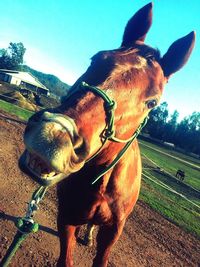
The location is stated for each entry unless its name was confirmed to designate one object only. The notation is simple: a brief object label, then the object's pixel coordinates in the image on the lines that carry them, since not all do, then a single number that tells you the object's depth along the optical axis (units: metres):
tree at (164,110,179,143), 69.58
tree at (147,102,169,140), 67.89
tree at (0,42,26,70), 80.18
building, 66.30
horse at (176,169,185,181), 16.72
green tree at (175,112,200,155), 69.18
